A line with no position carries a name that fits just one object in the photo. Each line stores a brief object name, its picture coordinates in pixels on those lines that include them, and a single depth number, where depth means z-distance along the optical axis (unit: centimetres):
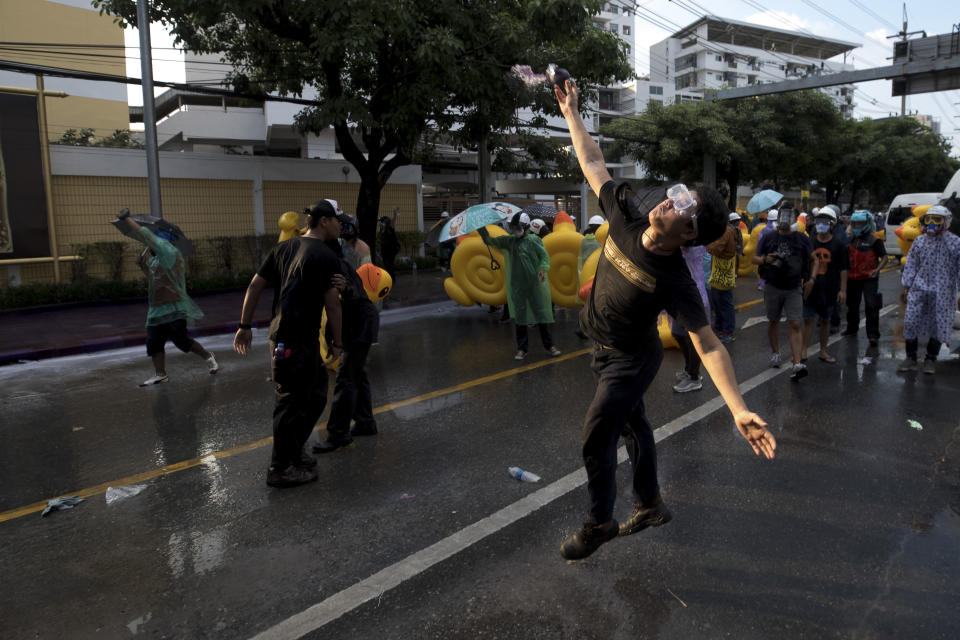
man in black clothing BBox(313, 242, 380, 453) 510
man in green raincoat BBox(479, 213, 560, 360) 808
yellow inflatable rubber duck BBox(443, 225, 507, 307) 1035
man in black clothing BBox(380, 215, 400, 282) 1636
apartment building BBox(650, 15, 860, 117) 7088
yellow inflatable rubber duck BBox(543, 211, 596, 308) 988
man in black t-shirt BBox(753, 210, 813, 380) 695
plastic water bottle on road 434
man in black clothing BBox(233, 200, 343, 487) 431
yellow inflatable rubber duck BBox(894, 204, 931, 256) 829
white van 1952
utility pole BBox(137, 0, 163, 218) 1212
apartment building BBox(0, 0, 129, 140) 2264
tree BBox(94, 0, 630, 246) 1154
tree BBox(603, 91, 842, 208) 2706
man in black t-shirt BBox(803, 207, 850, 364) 745
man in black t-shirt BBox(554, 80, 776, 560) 284
